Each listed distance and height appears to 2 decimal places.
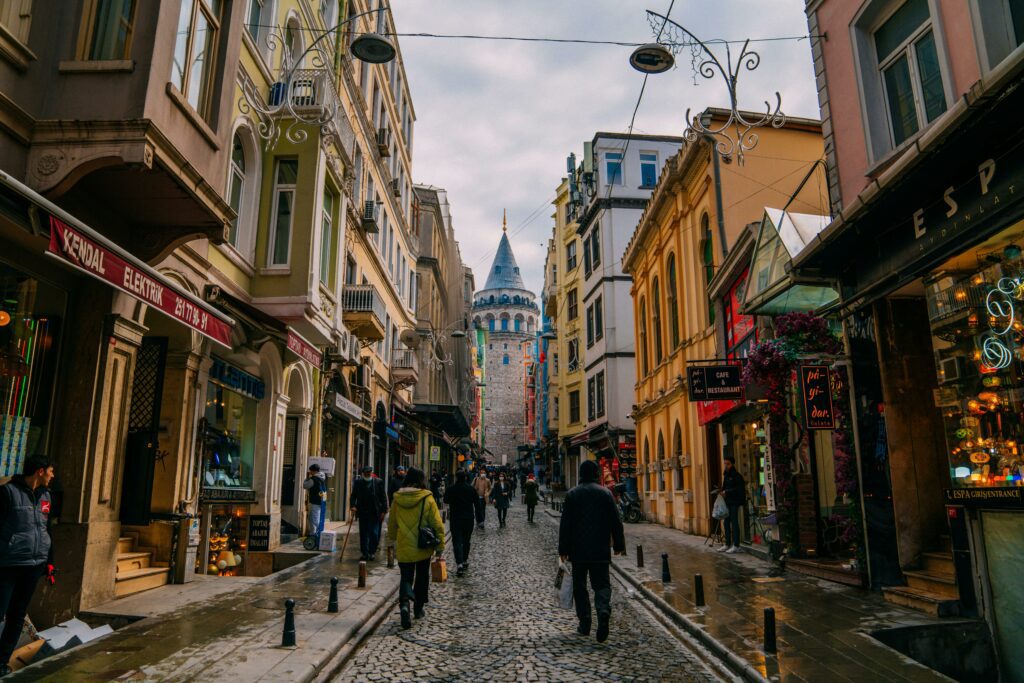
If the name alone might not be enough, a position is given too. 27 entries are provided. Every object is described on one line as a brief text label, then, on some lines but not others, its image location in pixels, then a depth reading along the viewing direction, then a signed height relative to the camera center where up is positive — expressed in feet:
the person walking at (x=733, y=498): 48.19 -0.76
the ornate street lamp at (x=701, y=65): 30.45 +18.60
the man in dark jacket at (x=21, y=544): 18.45 -1.33
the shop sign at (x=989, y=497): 22.09 -0.42
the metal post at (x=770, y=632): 20.99 -4.32
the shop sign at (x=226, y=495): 39.61 -0.23
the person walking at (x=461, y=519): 41.60 -1.74
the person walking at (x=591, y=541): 24.25 -1.85
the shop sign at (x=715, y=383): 48.03 +7.04
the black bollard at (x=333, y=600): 27.02 -4.17
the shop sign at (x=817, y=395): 33.83 +4.34
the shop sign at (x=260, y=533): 45.42 -2.68
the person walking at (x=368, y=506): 42.86 -0.95
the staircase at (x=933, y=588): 25.25 -4.02
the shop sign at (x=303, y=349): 40.22 +8.30
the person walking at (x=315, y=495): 48.57 -0.29
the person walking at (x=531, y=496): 82.69 -0.86
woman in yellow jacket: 26.37 -1.75
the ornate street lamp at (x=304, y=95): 38.69 +24.30
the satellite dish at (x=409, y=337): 101.04 +21.83
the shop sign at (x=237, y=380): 40.57 +6.85
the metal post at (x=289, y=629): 21.55 -4.20
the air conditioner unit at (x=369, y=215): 71.66 +27.94
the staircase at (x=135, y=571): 29.76 -3.50
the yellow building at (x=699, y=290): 58.65 +19.48
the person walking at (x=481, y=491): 68.25 -0.23
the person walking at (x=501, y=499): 73.97 -1.05
